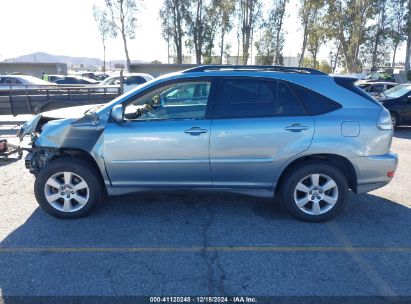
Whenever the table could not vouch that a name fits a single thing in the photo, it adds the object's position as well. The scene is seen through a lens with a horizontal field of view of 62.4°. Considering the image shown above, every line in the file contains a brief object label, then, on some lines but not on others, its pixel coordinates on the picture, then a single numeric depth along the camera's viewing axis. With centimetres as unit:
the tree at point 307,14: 3559
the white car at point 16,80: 1750
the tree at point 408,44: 3409
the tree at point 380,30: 3503
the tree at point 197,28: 3962
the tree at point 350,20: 3362
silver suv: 380
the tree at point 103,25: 4341
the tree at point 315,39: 3645
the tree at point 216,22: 3797
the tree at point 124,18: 4059
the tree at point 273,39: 3803
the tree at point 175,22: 4003
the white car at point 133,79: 1596
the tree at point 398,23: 3538
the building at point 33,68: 4178
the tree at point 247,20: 3778
